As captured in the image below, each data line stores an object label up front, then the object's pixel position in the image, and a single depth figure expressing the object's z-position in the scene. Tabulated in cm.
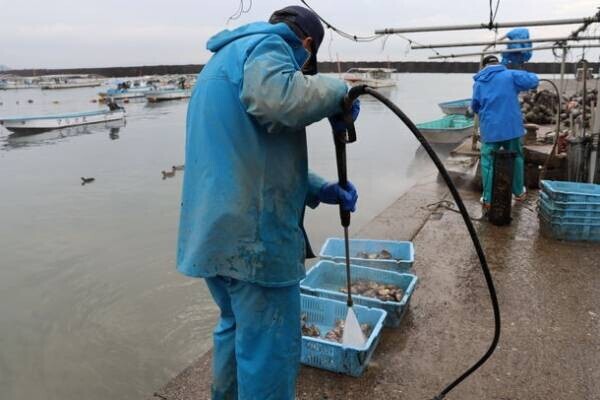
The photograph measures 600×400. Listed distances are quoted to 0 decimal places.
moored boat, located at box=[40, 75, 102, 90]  6894
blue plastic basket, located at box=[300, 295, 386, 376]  285
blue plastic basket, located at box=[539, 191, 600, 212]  487
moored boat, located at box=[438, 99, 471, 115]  1952
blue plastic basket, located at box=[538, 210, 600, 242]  496
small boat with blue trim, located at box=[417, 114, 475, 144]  1408
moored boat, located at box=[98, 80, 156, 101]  4609
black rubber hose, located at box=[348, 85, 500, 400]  204
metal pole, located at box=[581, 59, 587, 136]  596
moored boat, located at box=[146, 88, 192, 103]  4516
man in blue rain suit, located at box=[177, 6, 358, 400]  183
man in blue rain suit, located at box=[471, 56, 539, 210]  577
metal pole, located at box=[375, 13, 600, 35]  470
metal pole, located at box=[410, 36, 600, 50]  562
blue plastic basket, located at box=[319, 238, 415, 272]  405
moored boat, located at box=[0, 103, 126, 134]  2552
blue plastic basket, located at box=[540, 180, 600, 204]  487
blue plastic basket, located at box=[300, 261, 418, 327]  340
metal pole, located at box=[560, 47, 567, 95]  640
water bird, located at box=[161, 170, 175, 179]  1451
